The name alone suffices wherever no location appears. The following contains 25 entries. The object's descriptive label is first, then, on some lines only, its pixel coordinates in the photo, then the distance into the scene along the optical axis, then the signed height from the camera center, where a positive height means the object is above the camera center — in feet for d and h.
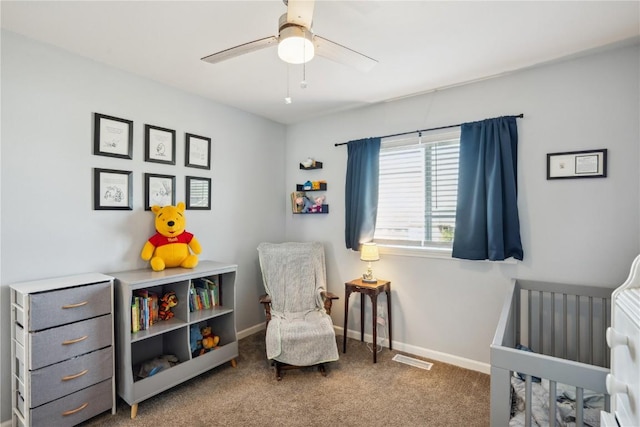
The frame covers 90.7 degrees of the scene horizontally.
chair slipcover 8.46 -2.99
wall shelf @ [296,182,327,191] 11.77 +0.92
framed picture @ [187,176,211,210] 9.72 +0.56
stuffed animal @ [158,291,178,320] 8.14 -2.46
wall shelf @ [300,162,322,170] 11.80 +1.71
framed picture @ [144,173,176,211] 8.66 +0.58
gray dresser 5.89 -2.80
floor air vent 9.11 -4.43
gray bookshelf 6.95 -3.10
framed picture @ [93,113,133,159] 7.63 +1.85
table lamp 9.92 -1.36
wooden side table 9.39 -2.55
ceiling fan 4.63 +2.70
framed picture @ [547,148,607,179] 7.17 +1.16
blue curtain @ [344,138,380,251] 10.43 +0.69
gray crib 4.54 -2.47
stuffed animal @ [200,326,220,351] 8.83 -3.66
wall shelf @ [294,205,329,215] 11.71 +0.10
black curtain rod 8.06 +2.51
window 9.42 +0.69
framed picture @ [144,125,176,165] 8.66 +1.86
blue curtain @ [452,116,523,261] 8.08 +0.53
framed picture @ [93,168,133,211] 7.64 +0.51
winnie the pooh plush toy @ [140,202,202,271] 8.39 -0.89
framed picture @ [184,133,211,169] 9.66 +1.86
